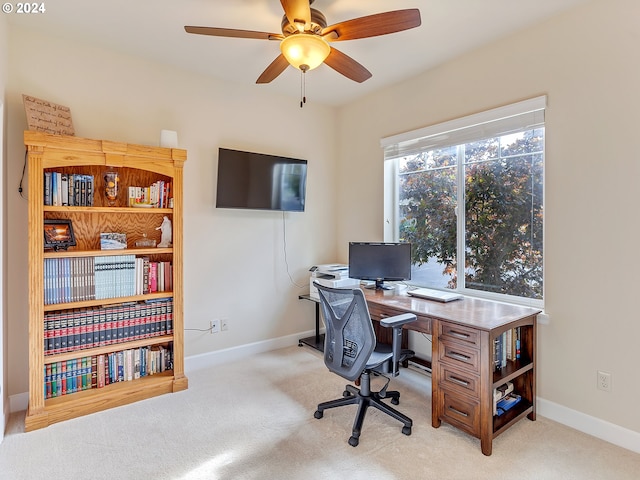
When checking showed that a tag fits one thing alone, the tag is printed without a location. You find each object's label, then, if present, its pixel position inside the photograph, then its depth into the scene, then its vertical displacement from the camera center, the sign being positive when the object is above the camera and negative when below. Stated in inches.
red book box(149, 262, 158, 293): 110.3 -13.3
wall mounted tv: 127.0 +20.4
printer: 132.6 -16.1
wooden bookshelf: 89.0 -0.2
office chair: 83.1 -27.7
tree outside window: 101.5 +7.2
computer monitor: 121.0 -9.2
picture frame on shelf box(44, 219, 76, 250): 95.6 +0.0
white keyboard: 104.1 -18.3
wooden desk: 79.5 -30.6
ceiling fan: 69.0 +42.9
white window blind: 96.1 +33.5
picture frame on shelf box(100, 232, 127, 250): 103.2 -2.0
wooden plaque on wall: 92.1 +31.7
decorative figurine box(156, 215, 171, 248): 113.9 +0.6
